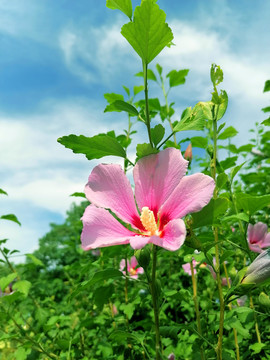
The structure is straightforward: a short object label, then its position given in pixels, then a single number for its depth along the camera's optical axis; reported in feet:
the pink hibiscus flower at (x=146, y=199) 0.69
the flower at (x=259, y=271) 0.82
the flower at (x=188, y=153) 1.10
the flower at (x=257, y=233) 1.69
